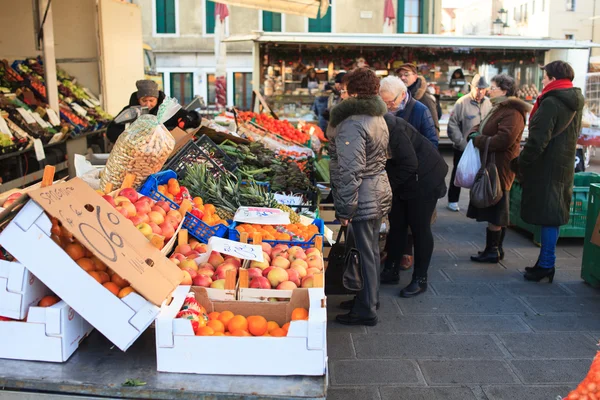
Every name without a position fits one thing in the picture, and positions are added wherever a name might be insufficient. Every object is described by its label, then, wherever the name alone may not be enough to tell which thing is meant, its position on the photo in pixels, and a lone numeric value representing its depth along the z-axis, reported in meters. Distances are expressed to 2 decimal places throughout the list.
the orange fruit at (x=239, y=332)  2.36
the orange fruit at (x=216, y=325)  2.39
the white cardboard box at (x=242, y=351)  2.23
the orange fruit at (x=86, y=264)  2.35
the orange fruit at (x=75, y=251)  2.38
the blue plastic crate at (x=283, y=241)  3.47
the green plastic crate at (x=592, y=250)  5.02
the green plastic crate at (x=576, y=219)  6.34
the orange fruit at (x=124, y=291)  2.32
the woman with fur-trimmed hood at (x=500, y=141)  5.41
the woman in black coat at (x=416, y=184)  4.50
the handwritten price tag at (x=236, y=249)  2.88
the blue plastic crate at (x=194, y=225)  3.46
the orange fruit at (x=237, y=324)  2.41
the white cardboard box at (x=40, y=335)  2.26
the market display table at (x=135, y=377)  2.15
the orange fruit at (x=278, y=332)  2.37
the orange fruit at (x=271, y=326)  2.46
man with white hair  5.12
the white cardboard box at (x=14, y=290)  2.25
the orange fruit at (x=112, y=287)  2.34
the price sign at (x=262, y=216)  3.59
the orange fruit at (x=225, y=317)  2.46
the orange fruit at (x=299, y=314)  2.41
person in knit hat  5.46
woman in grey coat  3.91
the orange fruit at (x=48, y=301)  2.33
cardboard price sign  2.25
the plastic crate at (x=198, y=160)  4.37
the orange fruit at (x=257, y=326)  2.44
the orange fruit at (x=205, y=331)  2.29
